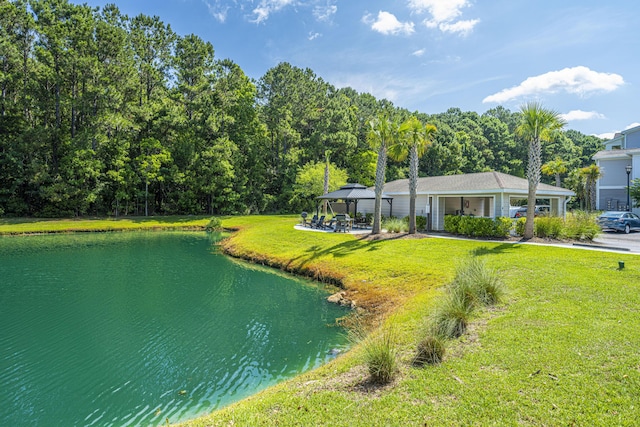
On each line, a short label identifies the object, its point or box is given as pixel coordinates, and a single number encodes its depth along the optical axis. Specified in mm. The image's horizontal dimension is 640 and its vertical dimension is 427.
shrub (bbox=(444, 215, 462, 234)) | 19361
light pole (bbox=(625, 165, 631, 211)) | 28806
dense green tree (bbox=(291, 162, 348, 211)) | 37875
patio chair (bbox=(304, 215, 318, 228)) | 24928
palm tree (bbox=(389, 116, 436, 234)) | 18781
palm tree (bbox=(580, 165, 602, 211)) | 31695
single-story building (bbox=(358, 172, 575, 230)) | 19453
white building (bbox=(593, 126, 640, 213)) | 32625
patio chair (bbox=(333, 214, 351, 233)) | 21891
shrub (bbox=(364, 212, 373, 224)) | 25828
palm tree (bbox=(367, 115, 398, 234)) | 18797
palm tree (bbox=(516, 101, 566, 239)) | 16109
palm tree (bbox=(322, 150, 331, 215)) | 31766
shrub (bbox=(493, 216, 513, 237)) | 17094
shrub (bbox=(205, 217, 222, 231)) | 32031
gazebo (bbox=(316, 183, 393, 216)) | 23719
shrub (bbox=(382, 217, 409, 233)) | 20031
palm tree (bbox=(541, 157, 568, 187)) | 38844
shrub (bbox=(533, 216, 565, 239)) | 16375
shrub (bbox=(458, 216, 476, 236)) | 18375
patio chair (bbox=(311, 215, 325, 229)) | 24125
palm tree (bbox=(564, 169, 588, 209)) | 37000
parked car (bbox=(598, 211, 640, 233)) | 21781
